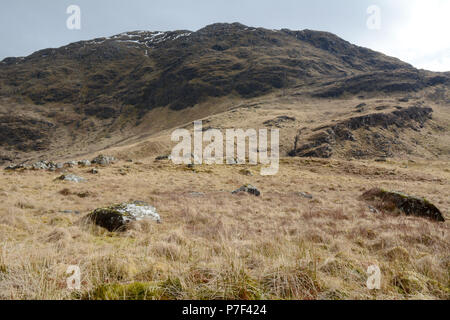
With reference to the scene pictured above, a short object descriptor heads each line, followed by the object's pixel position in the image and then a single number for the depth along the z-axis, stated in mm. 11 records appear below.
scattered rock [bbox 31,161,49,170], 22406
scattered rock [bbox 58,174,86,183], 16819
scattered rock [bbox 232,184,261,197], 15339
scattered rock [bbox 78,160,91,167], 26609
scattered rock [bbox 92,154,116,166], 28531
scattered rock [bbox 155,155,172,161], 34756
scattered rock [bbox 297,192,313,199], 14735
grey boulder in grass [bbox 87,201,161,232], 6801
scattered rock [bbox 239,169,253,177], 27391
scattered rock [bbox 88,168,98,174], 21703
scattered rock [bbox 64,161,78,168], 24953
